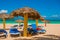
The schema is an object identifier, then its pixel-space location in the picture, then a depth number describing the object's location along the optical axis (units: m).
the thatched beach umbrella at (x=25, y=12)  4.32
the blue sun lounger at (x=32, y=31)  5.07
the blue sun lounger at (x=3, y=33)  4.35
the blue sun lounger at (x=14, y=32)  4.69
